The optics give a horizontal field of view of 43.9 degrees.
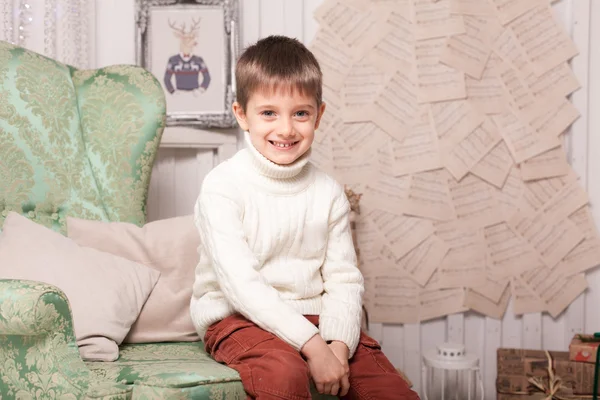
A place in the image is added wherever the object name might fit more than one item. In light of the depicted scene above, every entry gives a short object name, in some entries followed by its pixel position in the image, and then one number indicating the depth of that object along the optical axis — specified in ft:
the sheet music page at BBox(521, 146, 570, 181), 8.73
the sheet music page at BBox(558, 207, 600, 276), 8.76
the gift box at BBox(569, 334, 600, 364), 7.59
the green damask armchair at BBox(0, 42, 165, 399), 6.66
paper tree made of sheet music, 8.62
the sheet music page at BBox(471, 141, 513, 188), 8.75
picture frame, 8.41
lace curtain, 8.16
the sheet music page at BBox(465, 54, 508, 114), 8.69
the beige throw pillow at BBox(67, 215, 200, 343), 6.16
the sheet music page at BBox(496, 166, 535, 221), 8.81
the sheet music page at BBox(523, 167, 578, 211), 8.75
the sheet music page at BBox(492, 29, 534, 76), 8.67
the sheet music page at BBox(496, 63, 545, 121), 8.70
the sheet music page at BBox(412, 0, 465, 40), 8.57
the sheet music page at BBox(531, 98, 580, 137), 8.68
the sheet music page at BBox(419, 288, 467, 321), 8.85
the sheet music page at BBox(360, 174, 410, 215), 8.73
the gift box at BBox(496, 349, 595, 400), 7.61
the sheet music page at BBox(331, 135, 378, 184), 8.71
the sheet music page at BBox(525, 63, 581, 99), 8.66
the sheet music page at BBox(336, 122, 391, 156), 8.69
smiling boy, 5.08
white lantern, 7.48
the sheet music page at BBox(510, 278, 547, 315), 8.87
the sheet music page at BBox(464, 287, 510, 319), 8.84
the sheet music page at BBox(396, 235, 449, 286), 8.78
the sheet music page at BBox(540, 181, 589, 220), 8.74
